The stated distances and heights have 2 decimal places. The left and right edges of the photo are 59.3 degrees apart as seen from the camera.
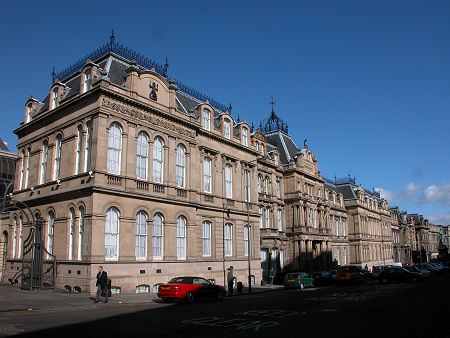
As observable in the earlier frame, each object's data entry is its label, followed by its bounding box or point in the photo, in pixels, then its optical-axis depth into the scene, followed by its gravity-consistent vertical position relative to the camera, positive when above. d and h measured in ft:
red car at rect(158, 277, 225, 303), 67.97 -8.29
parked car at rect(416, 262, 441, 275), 179.97 -13.82
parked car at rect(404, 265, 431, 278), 139.33 -12.47
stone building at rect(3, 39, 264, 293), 81.25 +14.91
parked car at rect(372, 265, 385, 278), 167.53 -13.90
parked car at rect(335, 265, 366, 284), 130.72 -11.62
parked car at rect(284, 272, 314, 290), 112.78 -11.42
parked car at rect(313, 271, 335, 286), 133.08 -12.87
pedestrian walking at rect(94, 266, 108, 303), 64.85 -6.63
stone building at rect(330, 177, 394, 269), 247.70 +9.10
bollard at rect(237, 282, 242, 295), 94.27 -10.91
